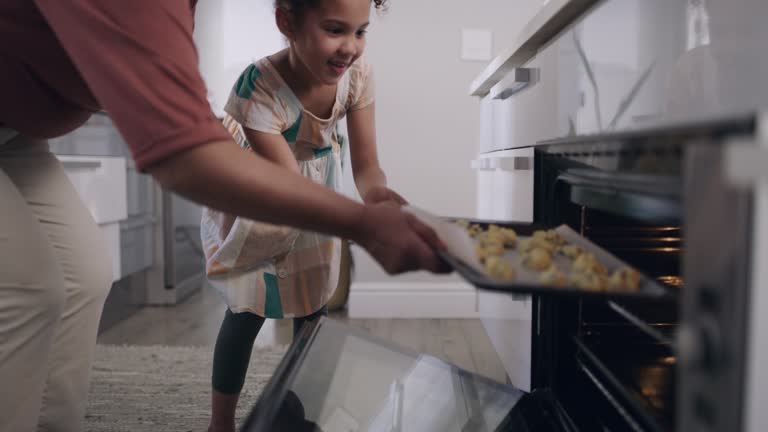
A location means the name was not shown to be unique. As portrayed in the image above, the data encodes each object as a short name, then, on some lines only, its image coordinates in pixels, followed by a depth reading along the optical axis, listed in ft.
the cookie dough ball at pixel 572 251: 2.20
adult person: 1.93
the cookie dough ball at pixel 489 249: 2.15
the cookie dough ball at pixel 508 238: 2.44
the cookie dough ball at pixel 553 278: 1.75
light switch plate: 7.97
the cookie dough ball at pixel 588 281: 1.67
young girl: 3.78
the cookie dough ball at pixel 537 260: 2.09
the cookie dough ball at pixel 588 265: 1.94
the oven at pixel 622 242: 1.20
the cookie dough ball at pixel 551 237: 2.36
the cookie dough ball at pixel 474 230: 2.55
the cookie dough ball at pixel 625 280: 1.70
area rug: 4.69
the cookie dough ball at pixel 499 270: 1.86
